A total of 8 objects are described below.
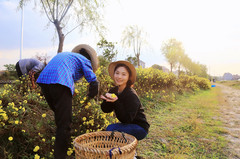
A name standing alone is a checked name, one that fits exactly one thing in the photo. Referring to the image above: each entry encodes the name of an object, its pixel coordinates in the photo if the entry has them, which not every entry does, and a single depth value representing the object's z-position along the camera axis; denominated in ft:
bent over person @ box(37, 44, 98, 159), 6.53
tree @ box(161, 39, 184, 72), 90.42
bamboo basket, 4.75
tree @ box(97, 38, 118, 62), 40.47
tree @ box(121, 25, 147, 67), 54.39
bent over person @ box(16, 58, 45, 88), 16.98
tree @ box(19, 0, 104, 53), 28.13
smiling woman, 6.88
